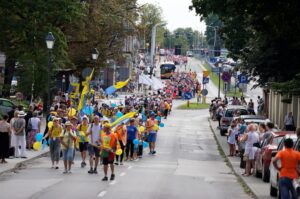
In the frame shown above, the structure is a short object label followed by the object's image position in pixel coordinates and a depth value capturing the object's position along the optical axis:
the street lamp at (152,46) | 142.32
